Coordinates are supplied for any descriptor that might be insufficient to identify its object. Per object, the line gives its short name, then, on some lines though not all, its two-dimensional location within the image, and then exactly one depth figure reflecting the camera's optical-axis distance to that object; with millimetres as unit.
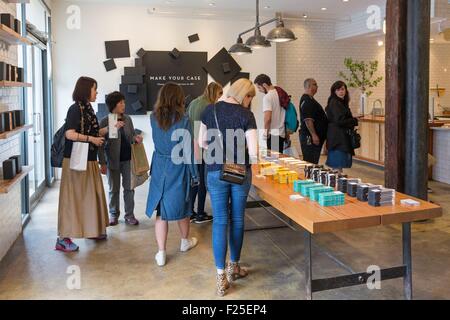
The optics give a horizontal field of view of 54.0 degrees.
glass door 6207
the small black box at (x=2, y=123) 3411
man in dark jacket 5312
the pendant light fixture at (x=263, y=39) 5113
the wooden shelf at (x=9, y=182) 3239
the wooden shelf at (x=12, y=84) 3343
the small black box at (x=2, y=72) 3418
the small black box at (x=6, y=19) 3443
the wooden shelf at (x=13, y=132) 3231
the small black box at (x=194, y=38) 8758
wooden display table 2547
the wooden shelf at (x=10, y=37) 3323
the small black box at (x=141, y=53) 8422
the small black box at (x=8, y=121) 3535
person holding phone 4621
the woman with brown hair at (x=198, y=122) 4520
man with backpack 5320
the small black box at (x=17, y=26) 3739
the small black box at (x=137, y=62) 8445
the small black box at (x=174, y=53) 8609
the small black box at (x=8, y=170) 3570
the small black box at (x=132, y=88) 8367
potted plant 10523
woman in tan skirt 3902
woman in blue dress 3594
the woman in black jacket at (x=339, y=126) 5105
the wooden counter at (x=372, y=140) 8762
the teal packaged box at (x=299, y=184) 3160
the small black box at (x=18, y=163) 3750
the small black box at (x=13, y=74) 3732
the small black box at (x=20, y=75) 3977
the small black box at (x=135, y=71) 8373
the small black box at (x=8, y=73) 3559
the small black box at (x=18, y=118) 3834
